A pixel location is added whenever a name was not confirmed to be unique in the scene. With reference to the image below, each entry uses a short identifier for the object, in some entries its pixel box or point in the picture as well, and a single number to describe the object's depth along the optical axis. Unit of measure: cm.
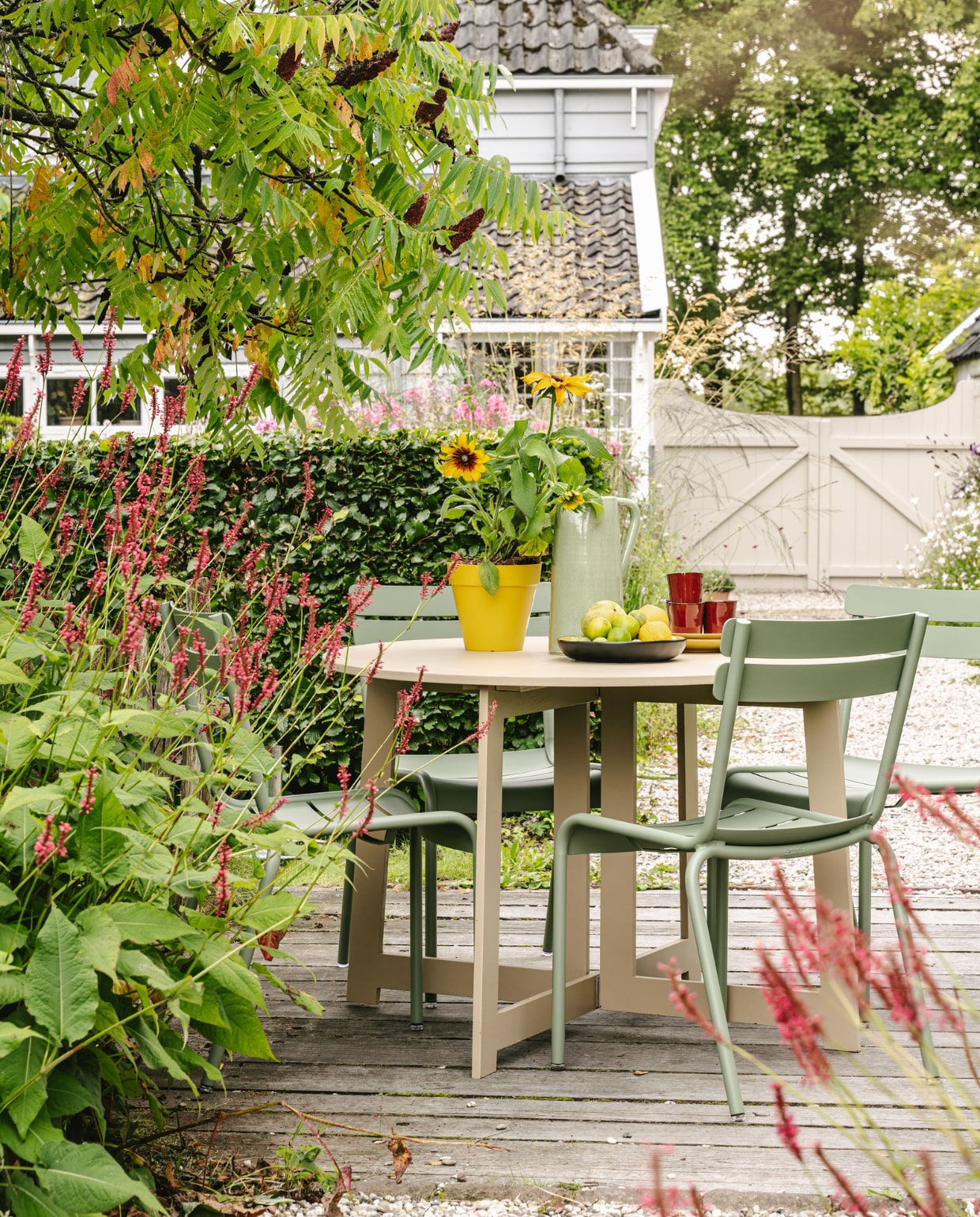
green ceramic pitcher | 318
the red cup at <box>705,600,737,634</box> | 339
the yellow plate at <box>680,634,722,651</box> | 336
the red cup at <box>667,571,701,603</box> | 335
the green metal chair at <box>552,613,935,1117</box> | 266
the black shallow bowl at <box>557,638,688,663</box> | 297
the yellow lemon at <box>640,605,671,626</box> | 310
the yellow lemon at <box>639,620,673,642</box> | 299
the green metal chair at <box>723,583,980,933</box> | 332
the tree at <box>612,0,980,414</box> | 2222
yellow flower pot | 323
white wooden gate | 1377
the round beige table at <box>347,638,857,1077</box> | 289
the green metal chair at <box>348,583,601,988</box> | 348
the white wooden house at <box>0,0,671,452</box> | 1118
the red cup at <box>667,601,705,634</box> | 336
